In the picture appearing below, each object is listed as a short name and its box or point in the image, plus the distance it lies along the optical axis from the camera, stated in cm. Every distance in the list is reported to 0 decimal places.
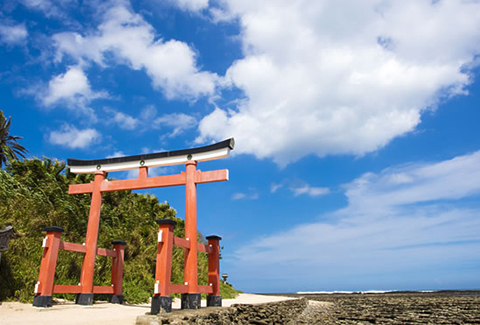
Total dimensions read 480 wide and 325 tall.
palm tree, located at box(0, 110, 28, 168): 1978
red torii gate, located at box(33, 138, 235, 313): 867
